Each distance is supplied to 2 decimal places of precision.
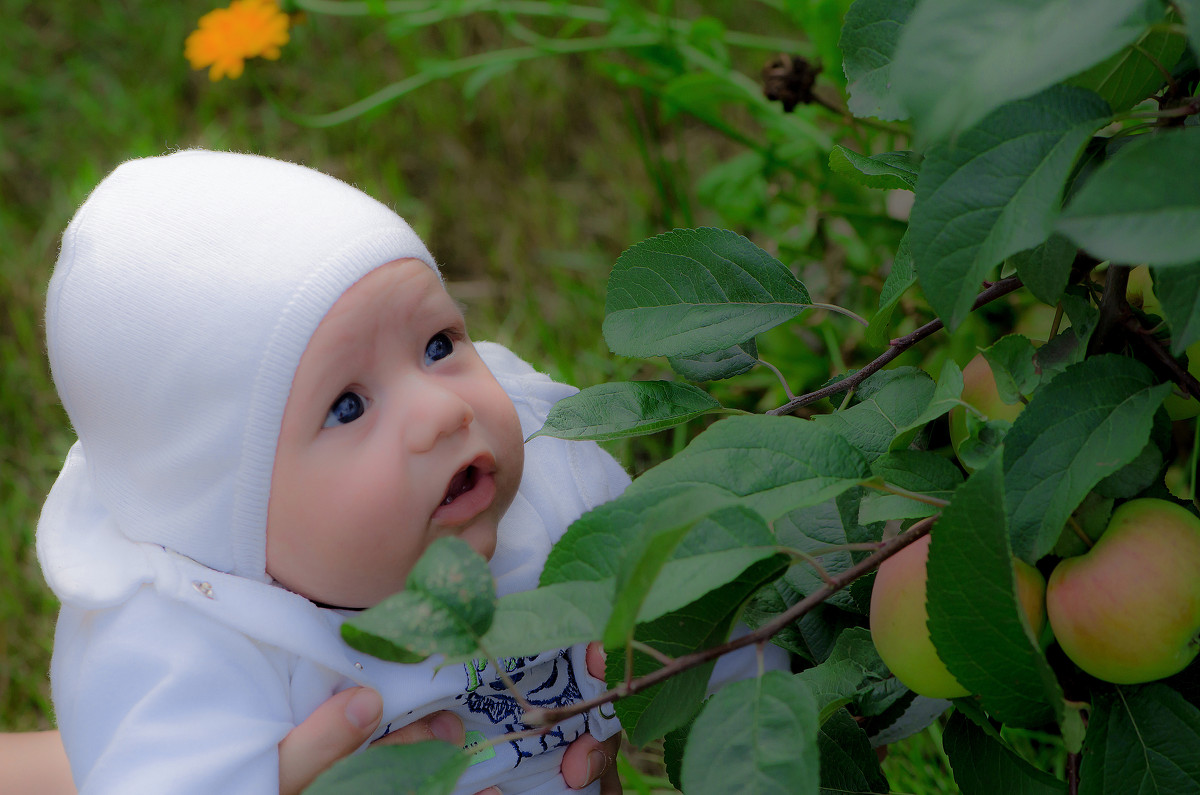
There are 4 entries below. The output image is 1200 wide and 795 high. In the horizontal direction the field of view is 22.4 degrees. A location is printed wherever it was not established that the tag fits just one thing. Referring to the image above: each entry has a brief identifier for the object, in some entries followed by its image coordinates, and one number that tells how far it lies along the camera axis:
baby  1.15
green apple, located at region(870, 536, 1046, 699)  1.06
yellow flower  1.51
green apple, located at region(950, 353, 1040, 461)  1.10
